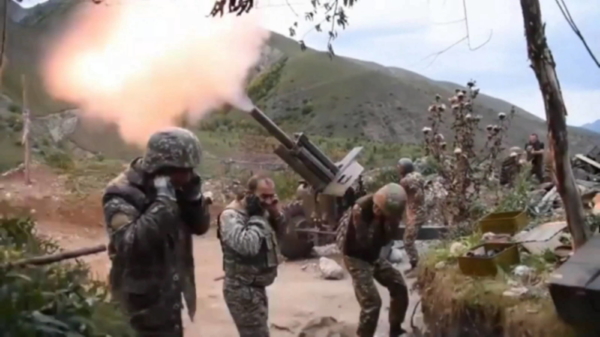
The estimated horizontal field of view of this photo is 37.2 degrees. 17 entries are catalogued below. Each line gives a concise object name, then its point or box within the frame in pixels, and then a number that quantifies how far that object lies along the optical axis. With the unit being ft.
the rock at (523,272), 22.39
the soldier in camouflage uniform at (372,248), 23.52
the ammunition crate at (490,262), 22.79
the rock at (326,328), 28.71
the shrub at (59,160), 62.54
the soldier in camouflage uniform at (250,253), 18.57
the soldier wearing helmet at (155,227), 13.98
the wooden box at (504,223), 26.94
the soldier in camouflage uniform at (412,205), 35.40
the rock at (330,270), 38.75
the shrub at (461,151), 37.22
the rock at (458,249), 25.60
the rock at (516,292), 21.29
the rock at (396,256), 40.06
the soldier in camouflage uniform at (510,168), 45.18
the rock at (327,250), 44.78
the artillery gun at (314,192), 42.73
